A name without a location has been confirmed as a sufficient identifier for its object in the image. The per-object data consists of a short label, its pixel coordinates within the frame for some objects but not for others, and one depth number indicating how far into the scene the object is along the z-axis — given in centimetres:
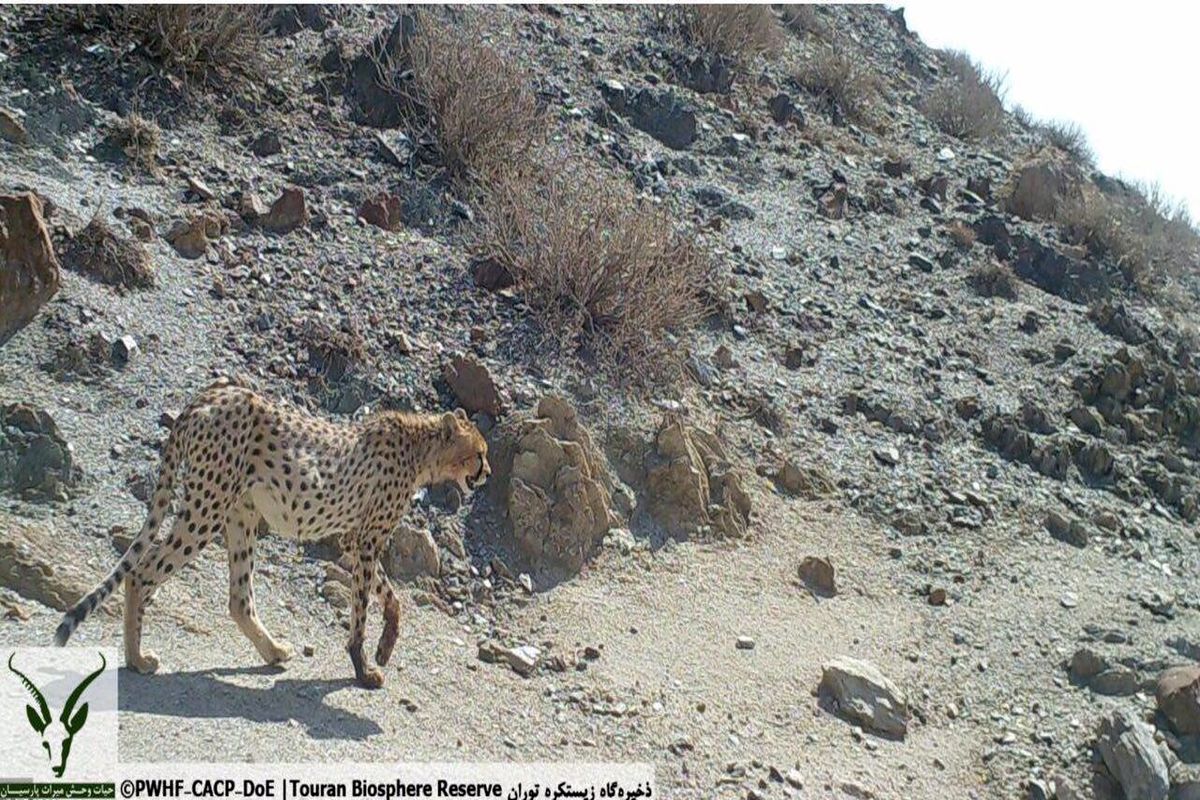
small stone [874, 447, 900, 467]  1202
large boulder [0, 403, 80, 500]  820
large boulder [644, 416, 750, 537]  1033
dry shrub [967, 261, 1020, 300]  1577
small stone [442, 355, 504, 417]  1013
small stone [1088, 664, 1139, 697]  916
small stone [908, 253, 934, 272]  1569
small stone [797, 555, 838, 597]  1014
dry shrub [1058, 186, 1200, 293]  1770
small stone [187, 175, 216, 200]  1123
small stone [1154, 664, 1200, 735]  866
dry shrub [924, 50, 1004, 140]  2091
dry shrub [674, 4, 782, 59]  1848
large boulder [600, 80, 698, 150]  1612
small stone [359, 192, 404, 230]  1199
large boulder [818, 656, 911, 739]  849
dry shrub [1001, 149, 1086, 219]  1812
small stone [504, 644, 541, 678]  815
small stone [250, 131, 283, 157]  1231
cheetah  686
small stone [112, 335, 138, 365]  926
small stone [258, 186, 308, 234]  1129
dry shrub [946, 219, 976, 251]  1652
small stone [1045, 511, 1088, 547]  1187
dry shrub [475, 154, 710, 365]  1137
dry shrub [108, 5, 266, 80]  1245
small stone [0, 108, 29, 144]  1078
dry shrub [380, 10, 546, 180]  1302
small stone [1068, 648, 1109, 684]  942
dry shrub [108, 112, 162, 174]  1133
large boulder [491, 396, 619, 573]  945
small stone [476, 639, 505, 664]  820
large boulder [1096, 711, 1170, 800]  811
